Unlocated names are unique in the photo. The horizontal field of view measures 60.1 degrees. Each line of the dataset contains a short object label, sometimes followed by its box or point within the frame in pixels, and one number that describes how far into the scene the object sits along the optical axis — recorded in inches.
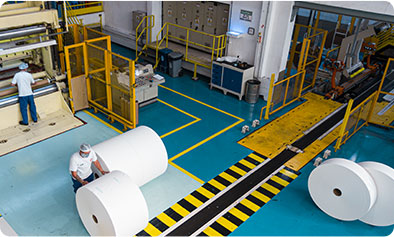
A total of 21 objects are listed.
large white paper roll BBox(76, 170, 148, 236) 238.8
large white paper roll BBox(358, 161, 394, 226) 281.3
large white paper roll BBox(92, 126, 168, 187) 291.0
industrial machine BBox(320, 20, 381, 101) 530.3
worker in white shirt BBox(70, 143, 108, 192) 261.1
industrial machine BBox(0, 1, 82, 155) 372.8
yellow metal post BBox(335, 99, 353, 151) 370.6
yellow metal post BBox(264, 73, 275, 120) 428.5
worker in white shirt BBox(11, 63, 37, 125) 373.1
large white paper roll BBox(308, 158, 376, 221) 279.1
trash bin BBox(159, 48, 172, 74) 565.2
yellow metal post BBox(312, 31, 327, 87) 524.1
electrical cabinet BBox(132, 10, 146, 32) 636.1
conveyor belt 281.1
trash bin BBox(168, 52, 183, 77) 554.9
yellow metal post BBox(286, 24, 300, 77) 557.3
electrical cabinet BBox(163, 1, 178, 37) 619.5
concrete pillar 452.8
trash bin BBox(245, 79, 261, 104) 486.8
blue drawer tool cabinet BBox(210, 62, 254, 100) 491.5
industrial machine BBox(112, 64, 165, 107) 448.8
